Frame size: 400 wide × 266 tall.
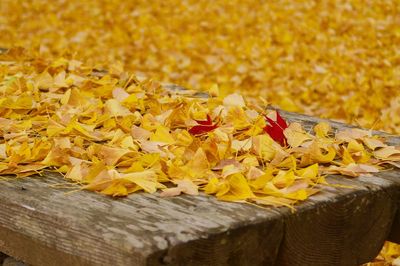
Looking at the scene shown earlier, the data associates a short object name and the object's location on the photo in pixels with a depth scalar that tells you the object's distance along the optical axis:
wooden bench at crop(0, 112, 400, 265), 2.86
